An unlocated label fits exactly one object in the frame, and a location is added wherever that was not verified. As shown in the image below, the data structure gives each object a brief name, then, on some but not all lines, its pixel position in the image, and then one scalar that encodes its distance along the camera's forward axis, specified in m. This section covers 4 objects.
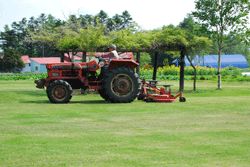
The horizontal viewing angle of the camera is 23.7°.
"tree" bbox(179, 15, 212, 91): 29.94
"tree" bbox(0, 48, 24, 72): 97.00
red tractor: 20.56
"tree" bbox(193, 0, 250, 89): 33.69
